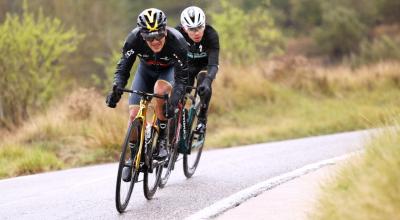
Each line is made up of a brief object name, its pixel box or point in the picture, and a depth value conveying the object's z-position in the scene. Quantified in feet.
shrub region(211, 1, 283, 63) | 108.58
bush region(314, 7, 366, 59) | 199.72
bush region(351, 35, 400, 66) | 152.97
